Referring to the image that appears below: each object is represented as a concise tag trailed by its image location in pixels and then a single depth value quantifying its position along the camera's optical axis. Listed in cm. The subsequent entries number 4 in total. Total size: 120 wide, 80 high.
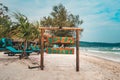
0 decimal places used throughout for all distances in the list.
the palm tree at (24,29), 676
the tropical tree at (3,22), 1266
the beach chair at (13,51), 723
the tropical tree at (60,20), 1995
